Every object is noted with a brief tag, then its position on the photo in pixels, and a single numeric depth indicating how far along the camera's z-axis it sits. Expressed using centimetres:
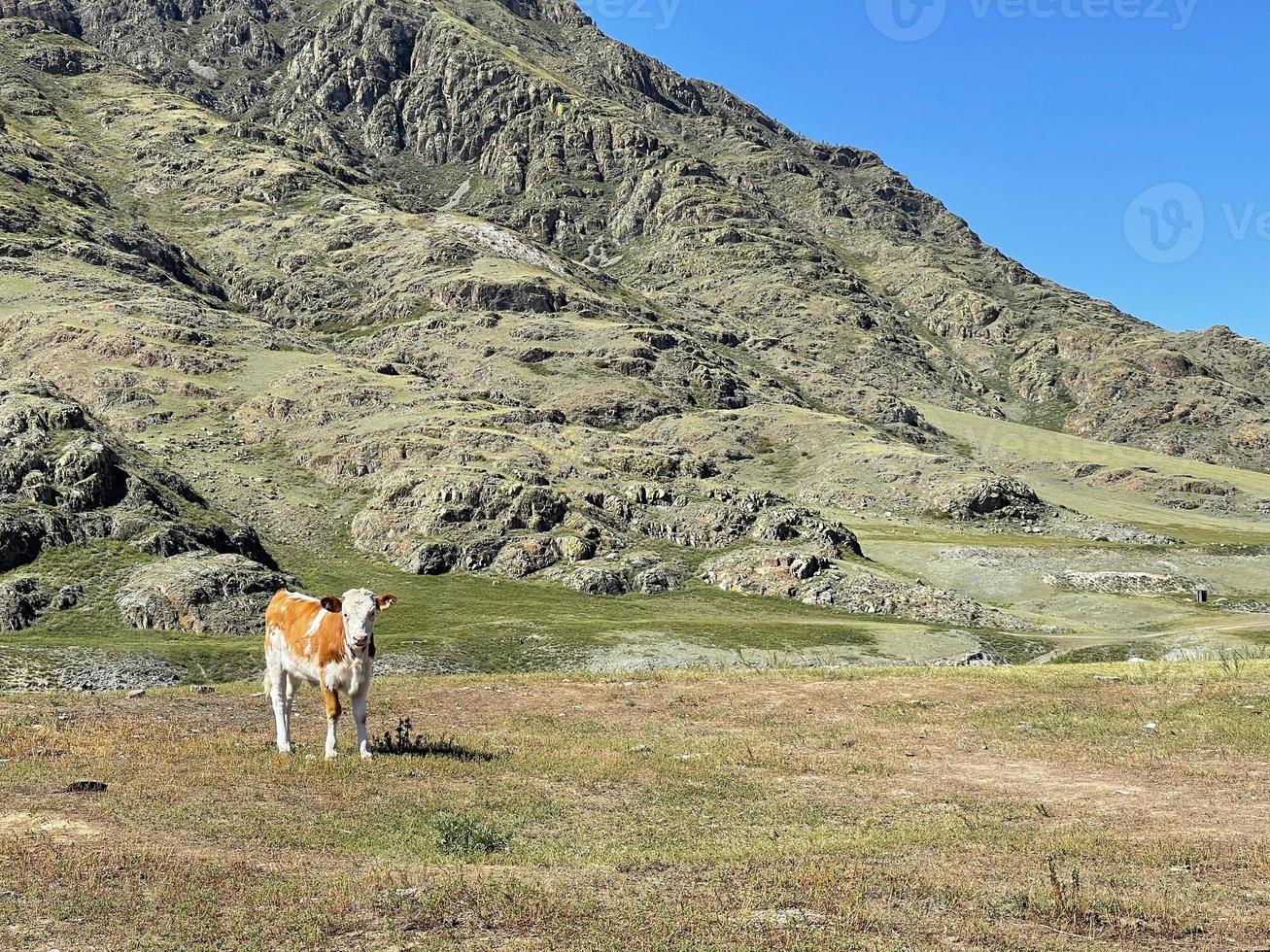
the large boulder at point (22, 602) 8575
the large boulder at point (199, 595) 8862
